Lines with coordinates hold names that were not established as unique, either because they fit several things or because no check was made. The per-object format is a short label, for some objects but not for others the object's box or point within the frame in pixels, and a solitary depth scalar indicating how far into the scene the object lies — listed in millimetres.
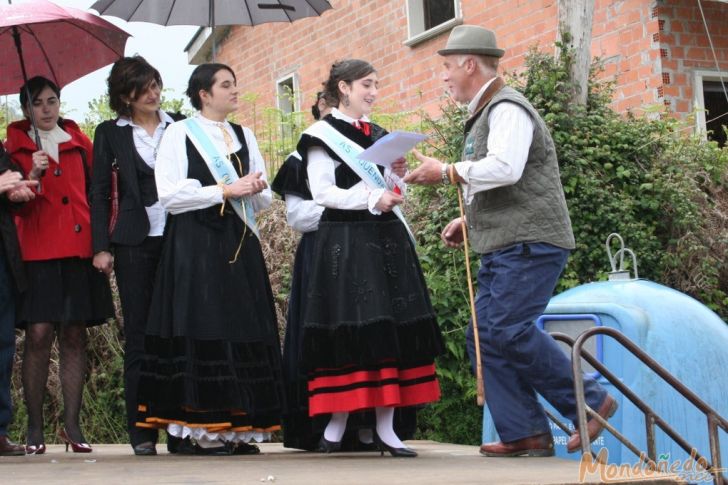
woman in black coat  5863
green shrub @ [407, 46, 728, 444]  8523
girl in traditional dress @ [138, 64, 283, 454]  5617
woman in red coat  5918
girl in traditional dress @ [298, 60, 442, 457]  5469
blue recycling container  5707
